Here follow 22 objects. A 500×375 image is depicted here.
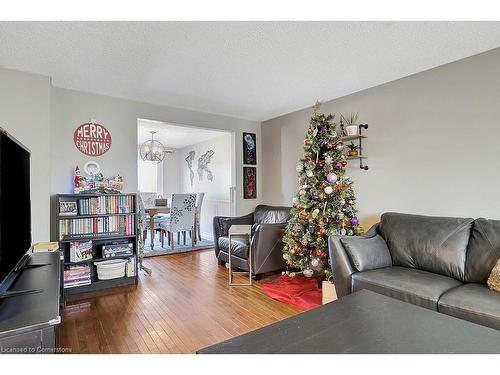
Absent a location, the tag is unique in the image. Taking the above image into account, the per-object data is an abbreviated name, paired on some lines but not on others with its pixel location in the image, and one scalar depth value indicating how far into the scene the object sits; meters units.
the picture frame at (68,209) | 3.09
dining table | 5.34
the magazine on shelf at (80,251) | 3.11
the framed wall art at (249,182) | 5.00
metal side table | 3.21
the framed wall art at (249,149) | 5.03
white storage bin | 3.20
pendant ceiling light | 5.47
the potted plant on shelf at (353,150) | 3.48
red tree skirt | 2.72
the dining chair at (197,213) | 5.50
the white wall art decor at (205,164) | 6.59
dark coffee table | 1.07
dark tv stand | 1.02
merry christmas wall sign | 3.52
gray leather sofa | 1.85
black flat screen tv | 1.27
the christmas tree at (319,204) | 2.97
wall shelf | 3.44
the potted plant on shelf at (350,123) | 3.42
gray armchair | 3.37
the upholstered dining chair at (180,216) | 5.10
